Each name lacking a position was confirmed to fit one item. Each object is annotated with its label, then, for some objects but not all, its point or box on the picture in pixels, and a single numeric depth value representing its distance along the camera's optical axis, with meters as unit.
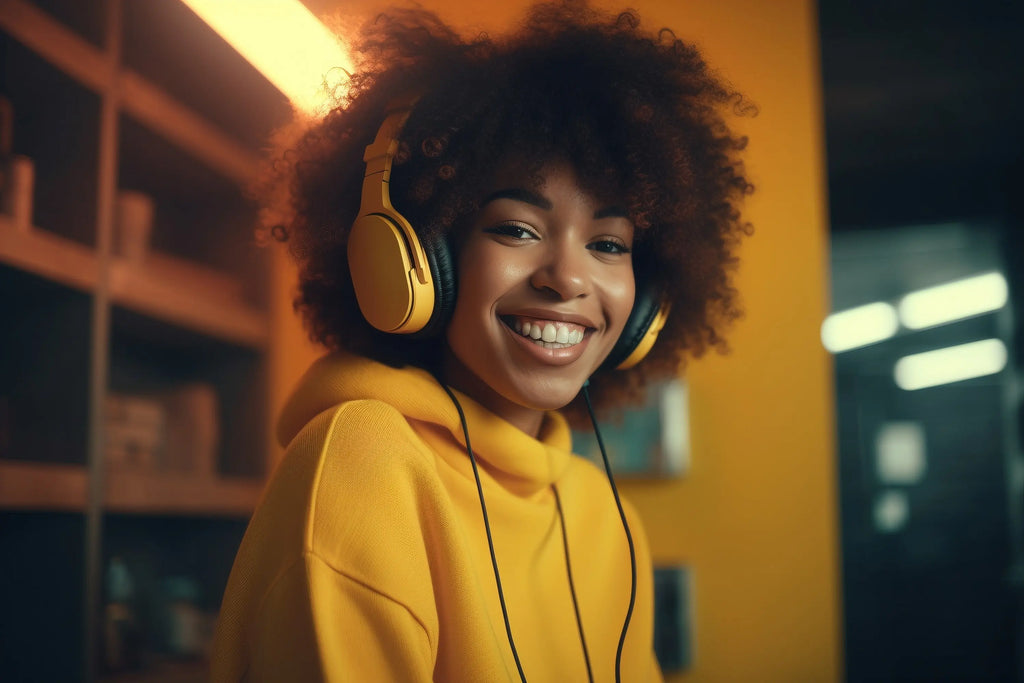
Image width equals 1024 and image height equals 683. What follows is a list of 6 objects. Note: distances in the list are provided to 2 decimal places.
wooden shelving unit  1.86
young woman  0.82
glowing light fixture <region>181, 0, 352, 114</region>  1.20
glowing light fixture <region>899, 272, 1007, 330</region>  4.39
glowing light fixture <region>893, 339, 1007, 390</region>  4.36
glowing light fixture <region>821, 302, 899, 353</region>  4.54
